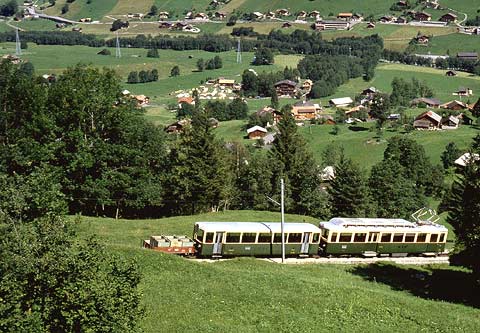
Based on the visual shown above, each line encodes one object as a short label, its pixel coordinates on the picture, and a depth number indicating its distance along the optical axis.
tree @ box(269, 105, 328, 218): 62.31
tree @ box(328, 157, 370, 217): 62.34
